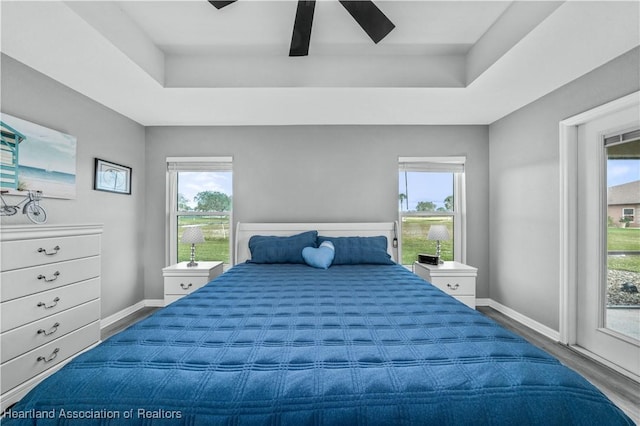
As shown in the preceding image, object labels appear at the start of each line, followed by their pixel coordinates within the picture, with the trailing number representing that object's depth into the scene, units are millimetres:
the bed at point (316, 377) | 848
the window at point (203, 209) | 3795
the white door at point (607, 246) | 2154
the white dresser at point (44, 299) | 1720
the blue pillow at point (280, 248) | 3020
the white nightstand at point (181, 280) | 3113
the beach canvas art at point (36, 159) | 2082
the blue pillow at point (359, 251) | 2971
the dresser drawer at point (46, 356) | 1729
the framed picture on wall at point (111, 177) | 2967
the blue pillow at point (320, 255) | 2821
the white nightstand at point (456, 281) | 3113
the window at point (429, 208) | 3779
